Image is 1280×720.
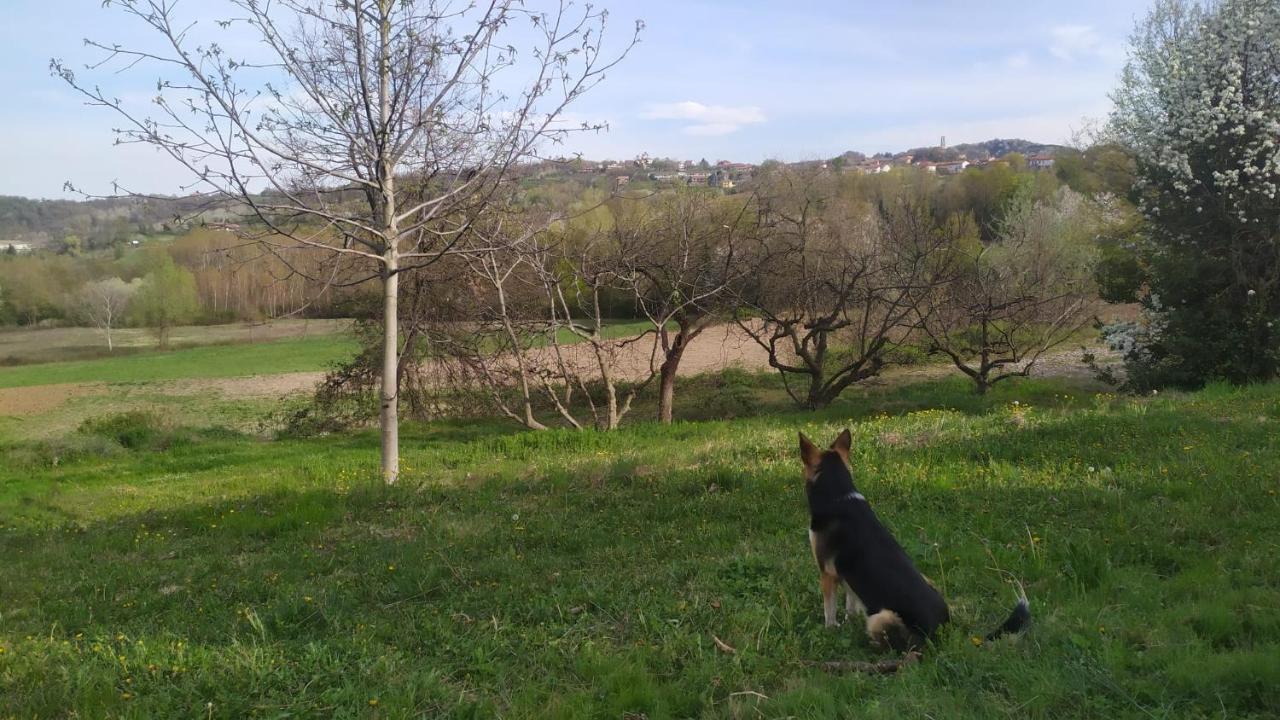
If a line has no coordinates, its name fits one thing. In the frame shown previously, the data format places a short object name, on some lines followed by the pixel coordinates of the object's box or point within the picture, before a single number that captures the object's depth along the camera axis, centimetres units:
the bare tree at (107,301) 5425
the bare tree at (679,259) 1730
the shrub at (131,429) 1942
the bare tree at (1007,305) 2048
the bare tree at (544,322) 1611
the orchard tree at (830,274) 1847
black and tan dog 415
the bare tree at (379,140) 839
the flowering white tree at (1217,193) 1522
